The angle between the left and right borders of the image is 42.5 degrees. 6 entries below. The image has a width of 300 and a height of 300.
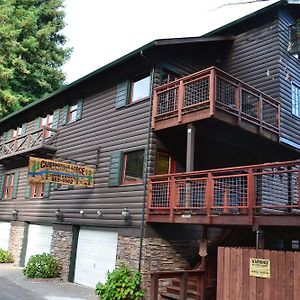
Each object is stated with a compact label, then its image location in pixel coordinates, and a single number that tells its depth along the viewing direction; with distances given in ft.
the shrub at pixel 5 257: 64.85
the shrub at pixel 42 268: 50.11
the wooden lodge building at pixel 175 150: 36.42
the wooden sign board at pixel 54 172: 41.14
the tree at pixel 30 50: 98.22
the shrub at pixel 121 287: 37.42
